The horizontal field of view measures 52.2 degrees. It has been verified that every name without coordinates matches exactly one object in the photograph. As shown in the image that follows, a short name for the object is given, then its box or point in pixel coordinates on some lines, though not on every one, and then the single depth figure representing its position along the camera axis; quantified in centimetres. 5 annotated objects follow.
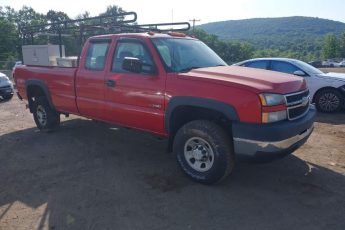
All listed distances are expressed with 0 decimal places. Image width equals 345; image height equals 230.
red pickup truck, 401
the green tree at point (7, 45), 5147
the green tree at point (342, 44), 11351
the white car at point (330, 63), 6986
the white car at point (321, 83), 890
